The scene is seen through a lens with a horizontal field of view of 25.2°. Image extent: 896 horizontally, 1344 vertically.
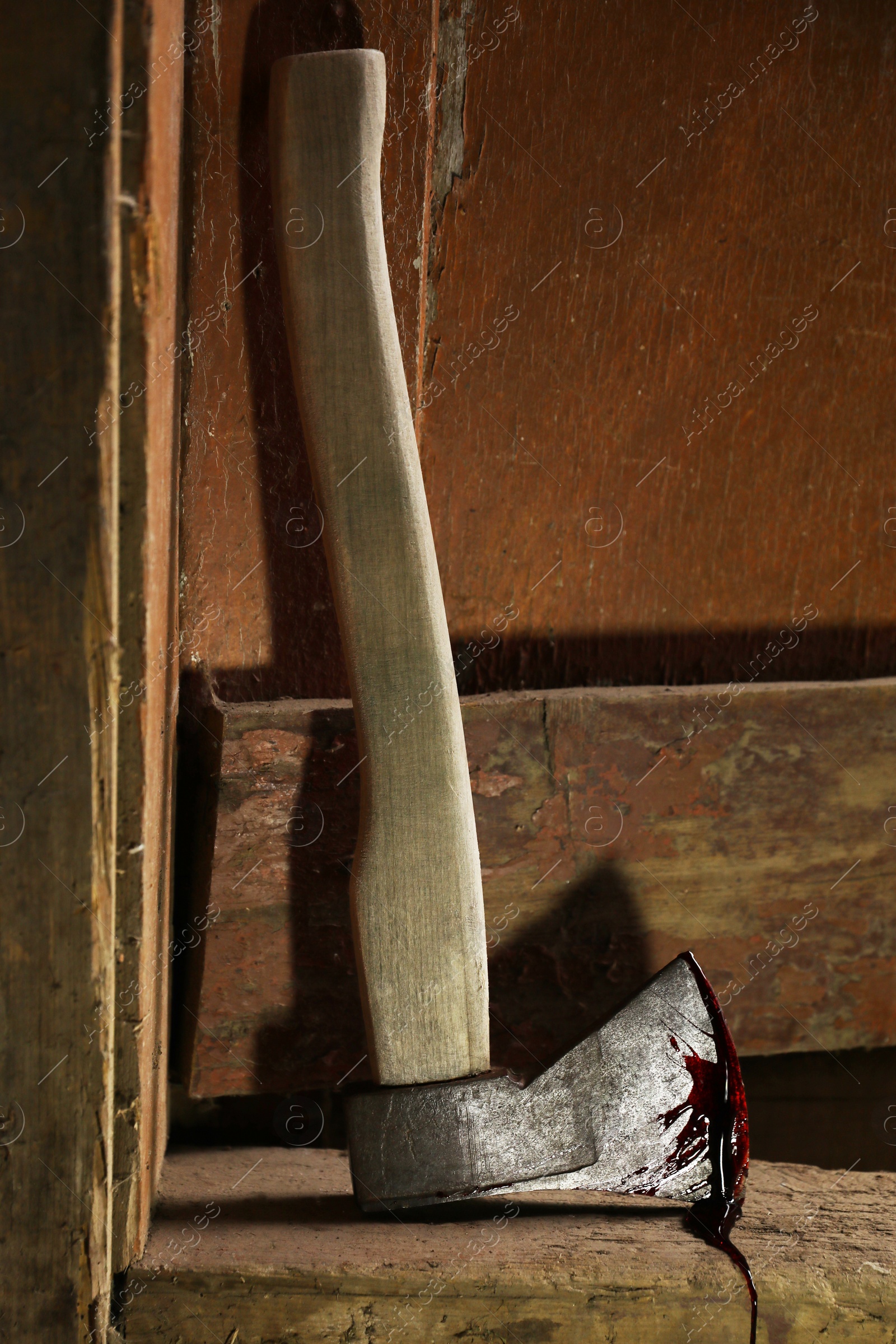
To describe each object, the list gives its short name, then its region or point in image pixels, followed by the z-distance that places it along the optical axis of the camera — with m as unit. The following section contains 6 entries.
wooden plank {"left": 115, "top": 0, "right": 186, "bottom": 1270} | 0.62
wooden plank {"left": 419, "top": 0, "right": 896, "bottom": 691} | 0.76
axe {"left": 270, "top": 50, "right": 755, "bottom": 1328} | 0.68
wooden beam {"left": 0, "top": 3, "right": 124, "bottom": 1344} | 0.62
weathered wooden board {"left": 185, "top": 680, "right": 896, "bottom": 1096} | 0.74
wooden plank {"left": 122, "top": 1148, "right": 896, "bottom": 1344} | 0.67
